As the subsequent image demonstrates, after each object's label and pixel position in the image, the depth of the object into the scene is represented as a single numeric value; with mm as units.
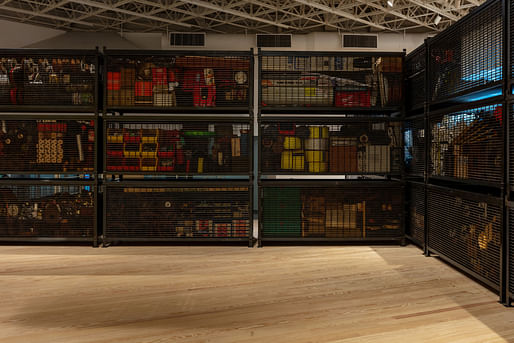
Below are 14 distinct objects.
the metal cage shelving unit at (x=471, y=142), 2852
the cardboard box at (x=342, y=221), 4773
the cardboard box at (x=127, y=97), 4715
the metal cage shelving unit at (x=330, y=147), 4766
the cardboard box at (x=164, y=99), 4734
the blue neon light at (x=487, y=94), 3184
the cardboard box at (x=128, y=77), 4703
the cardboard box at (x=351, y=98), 4789
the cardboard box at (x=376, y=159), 4781
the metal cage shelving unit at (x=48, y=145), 4668
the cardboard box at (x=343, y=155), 4770
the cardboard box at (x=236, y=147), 4770
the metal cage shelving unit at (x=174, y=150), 4707
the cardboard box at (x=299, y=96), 4793
